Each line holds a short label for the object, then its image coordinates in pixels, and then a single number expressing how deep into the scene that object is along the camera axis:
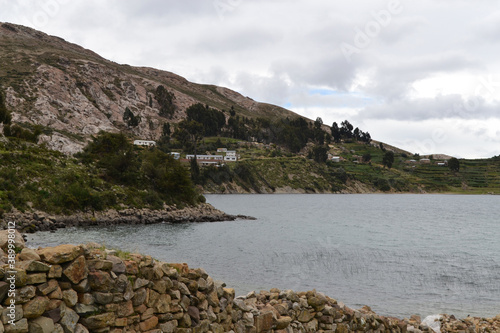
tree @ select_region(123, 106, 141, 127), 189.75
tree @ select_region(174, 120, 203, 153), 184.38
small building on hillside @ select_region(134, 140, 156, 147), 172.20
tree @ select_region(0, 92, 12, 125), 76.12
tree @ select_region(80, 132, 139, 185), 69.31
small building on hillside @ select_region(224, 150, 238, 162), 174.88
